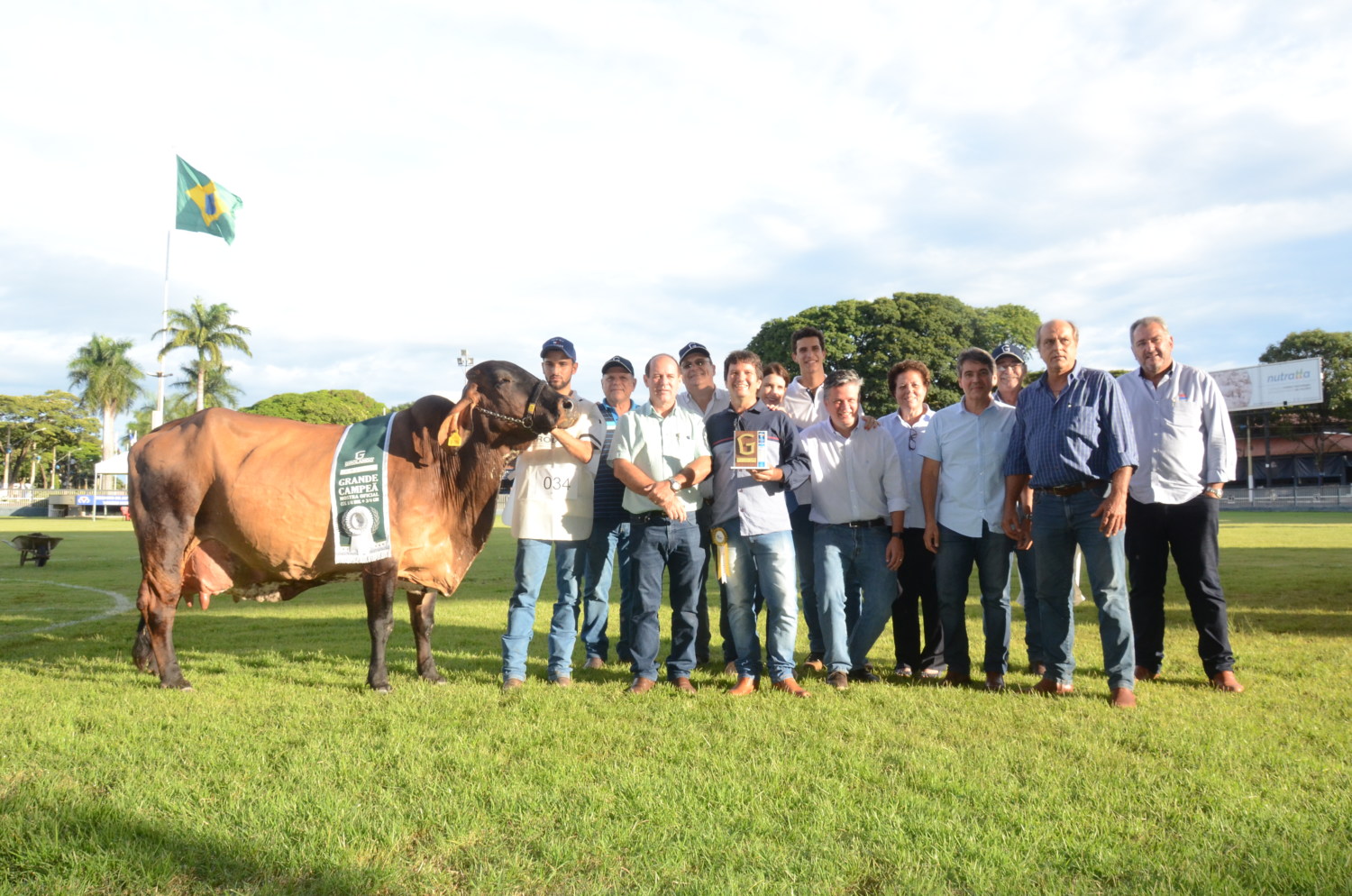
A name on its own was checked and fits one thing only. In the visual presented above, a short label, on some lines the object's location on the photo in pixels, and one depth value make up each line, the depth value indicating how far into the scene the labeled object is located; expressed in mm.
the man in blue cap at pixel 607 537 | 6664
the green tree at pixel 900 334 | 43375
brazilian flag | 31156
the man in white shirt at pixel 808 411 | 6793
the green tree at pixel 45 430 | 73812
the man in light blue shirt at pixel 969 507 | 6152
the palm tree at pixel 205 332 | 55594
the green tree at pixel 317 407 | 76125
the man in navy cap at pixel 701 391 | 7108
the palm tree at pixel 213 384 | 59688
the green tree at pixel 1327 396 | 51219
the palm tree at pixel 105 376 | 69125
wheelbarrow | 17062
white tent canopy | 48219
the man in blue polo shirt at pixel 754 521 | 5840
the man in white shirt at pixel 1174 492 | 6086
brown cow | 6125
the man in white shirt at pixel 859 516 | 6277
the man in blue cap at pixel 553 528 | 6121
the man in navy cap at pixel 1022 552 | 6562
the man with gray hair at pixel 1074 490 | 5609
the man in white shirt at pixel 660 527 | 5980
